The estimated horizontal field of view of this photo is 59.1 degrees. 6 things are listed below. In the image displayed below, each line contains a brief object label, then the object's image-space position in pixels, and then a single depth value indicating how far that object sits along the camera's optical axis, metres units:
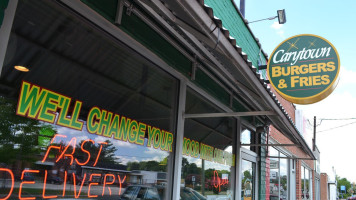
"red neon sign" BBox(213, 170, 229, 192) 6.06
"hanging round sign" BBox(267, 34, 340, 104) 5.61
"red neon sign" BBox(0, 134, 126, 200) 2.54
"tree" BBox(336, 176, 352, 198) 102.27
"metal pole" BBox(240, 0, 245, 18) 8.43
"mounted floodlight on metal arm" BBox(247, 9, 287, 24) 7.96
